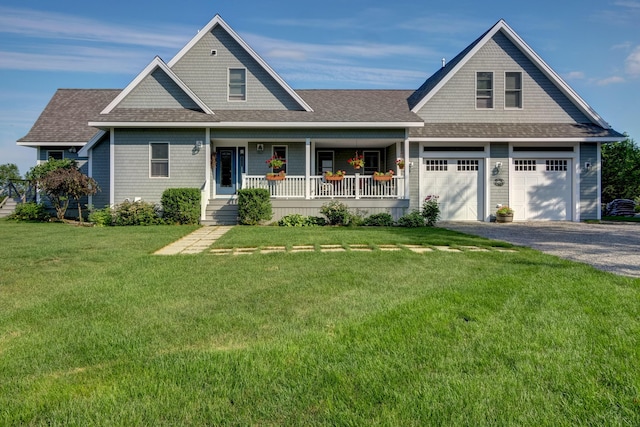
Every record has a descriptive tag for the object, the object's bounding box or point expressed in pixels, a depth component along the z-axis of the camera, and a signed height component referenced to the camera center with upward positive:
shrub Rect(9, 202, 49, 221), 15.16 -0.20
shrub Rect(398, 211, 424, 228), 13.04 -0.39
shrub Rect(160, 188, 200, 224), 13.21 +0.09
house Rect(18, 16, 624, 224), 14.14 +2.55
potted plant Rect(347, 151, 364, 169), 14.23 +1.58
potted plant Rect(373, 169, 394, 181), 13.98 +1.09
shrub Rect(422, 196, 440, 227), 13.49 -0.13
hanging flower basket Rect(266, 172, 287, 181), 13.98 +1.09
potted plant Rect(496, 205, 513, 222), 14.86 -0.23
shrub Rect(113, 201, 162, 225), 13.30 -0.24
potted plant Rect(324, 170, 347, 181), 13.99 +1.10
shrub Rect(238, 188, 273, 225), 13.16 +0.06
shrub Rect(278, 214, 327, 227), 13.25 -0.43
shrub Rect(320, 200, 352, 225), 13.23 -0.17
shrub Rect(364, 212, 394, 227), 13.43 -0.40
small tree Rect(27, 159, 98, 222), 13.68 +0.77
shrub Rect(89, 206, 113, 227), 13.30 -0.31
